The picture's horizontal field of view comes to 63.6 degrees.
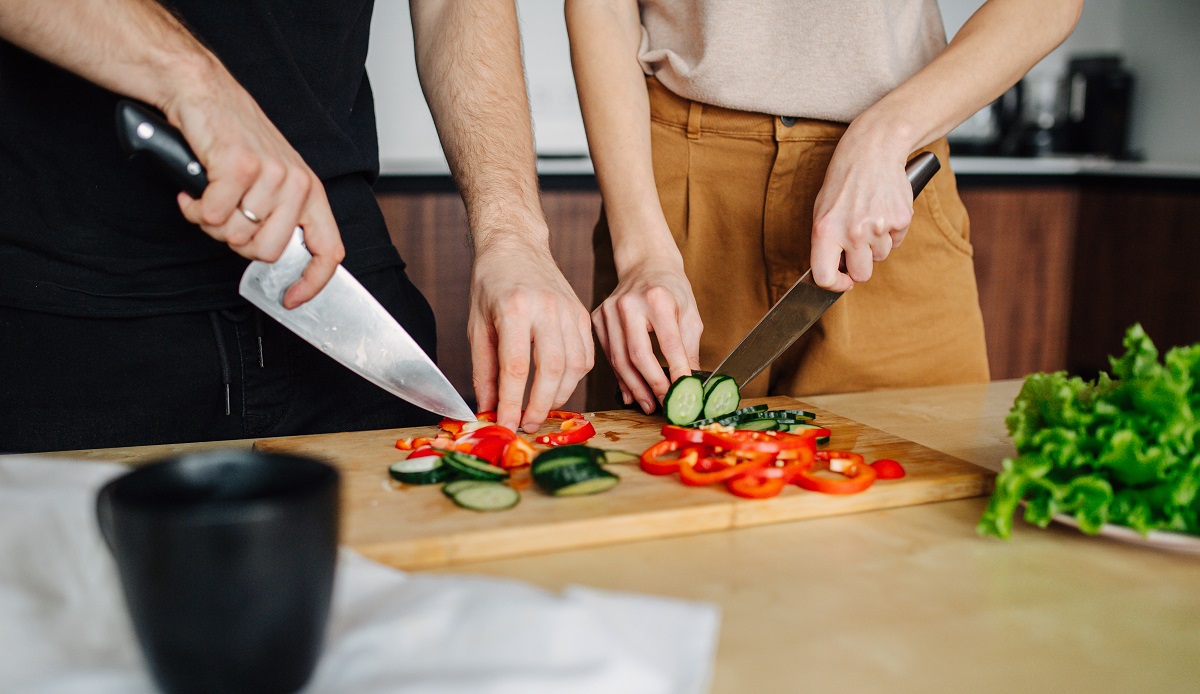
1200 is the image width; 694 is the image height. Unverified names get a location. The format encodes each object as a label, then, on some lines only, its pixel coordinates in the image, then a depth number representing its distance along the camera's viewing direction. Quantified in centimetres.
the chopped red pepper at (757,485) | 111
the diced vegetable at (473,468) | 115
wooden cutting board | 101
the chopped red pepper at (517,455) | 124
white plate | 95
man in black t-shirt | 148
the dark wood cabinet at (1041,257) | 416
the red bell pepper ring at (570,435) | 137
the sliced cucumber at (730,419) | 139
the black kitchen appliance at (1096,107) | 534
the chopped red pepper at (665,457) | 123
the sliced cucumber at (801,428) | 138
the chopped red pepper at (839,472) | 113
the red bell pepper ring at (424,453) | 128
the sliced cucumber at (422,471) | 118
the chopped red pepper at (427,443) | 131
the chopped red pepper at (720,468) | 116
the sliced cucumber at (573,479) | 111
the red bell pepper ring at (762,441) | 121
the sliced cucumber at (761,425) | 137
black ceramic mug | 58
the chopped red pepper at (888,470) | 120
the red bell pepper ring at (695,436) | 125
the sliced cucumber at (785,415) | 141
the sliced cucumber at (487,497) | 108
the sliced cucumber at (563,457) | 113
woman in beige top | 163
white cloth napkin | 69
